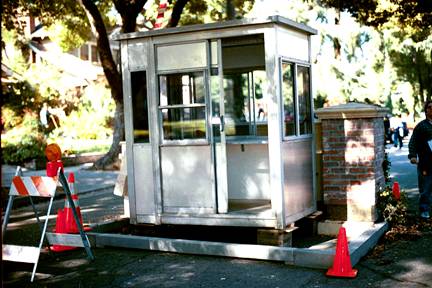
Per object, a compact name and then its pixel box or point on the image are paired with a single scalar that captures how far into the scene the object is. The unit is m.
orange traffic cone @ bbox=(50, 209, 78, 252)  8.02
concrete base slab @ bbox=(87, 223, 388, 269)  6.19
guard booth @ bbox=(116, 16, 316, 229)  7.11
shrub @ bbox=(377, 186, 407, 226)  7.88
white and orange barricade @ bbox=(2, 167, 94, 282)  6.22
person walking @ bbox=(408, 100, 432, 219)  8.46
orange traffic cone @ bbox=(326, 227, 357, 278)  5.74
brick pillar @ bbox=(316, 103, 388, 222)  7.76
